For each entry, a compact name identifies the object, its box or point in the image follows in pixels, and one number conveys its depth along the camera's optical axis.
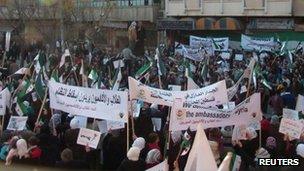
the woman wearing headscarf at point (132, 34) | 39.30
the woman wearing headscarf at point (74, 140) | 10.07
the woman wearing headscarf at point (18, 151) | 9.70
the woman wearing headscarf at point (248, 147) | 9.82
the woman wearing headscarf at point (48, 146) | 10.09
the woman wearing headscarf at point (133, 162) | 8.80
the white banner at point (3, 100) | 11.48
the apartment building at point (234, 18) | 32.34
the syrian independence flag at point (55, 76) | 13.23
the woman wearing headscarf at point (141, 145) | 9.36
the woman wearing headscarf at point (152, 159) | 9.09
